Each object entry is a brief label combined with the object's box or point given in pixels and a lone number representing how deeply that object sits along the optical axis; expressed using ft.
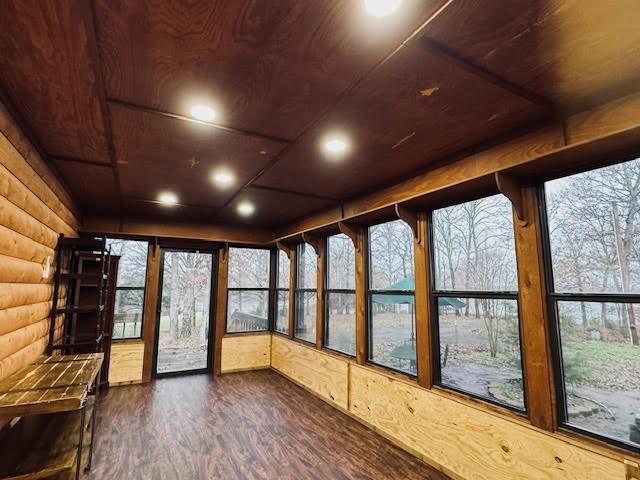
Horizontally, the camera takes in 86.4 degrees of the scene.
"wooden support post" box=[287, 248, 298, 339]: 18.29
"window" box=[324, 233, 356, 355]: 14.02
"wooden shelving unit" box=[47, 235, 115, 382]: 11.65
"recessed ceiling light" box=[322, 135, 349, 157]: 8.00
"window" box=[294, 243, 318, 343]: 16.90
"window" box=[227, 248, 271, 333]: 19.75
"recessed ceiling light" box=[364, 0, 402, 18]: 4.13
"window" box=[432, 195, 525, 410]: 8.30
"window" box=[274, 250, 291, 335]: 19.40
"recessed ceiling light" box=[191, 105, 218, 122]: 6.59
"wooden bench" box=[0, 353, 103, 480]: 6.47
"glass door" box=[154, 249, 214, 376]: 18.11
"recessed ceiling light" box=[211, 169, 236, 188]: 10.38
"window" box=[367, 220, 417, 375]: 11.19
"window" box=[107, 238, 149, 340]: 17.19
